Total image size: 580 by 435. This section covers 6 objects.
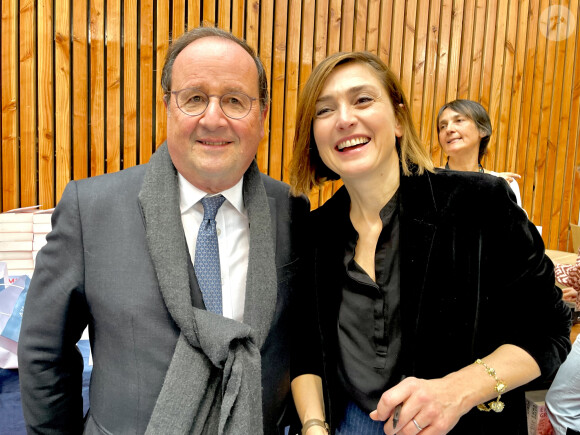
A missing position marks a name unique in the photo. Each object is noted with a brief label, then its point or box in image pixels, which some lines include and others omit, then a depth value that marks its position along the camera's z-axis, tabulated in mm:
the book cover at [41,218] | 2734
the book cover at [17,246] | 2693
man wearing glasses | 1058
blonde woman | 1109
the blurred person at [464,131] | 3154
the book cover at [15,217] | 2705
